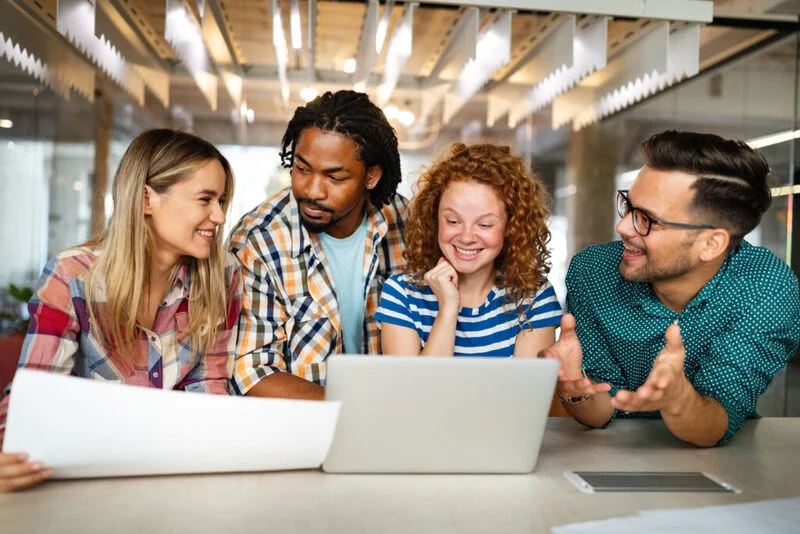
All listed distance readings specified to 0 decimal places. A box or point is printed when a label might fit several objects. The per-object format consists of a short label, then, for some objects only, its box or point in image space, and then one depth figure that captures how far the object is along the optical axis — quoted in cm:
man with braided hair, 221
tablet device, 128
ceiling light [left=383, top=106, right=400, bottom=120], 583
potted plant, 212
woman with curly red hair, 203
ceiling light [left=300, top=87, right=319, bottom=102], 563
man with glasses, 179
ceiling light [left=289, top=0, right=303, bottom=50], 365
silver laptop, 120
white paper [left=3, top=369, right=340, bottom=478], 114
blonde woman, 178
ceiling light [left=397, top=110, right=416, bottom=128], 589
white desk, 109
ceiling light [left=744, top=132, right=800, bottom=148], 457
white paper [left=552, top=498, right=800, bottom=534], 108
